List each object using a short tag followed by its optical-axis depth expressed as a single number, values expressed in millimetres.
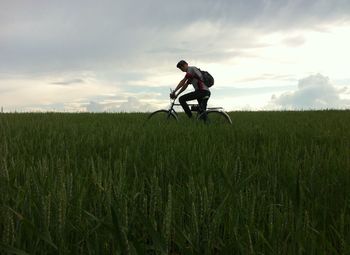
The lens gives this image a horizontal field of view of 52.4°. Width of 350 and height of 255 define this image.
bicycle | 9192
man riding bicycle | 9273
